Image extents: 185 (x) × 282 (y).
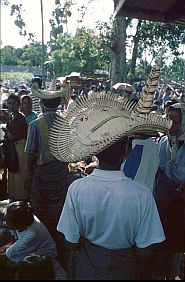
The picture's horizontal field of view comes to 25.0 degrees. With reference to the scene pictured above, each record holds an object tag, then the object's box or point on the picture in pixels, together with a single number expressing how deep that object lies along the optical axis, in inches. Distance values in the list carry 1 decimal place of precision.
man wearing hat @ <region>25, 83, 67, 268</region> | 157.6
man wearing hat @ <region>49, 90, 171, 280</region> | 83.0
